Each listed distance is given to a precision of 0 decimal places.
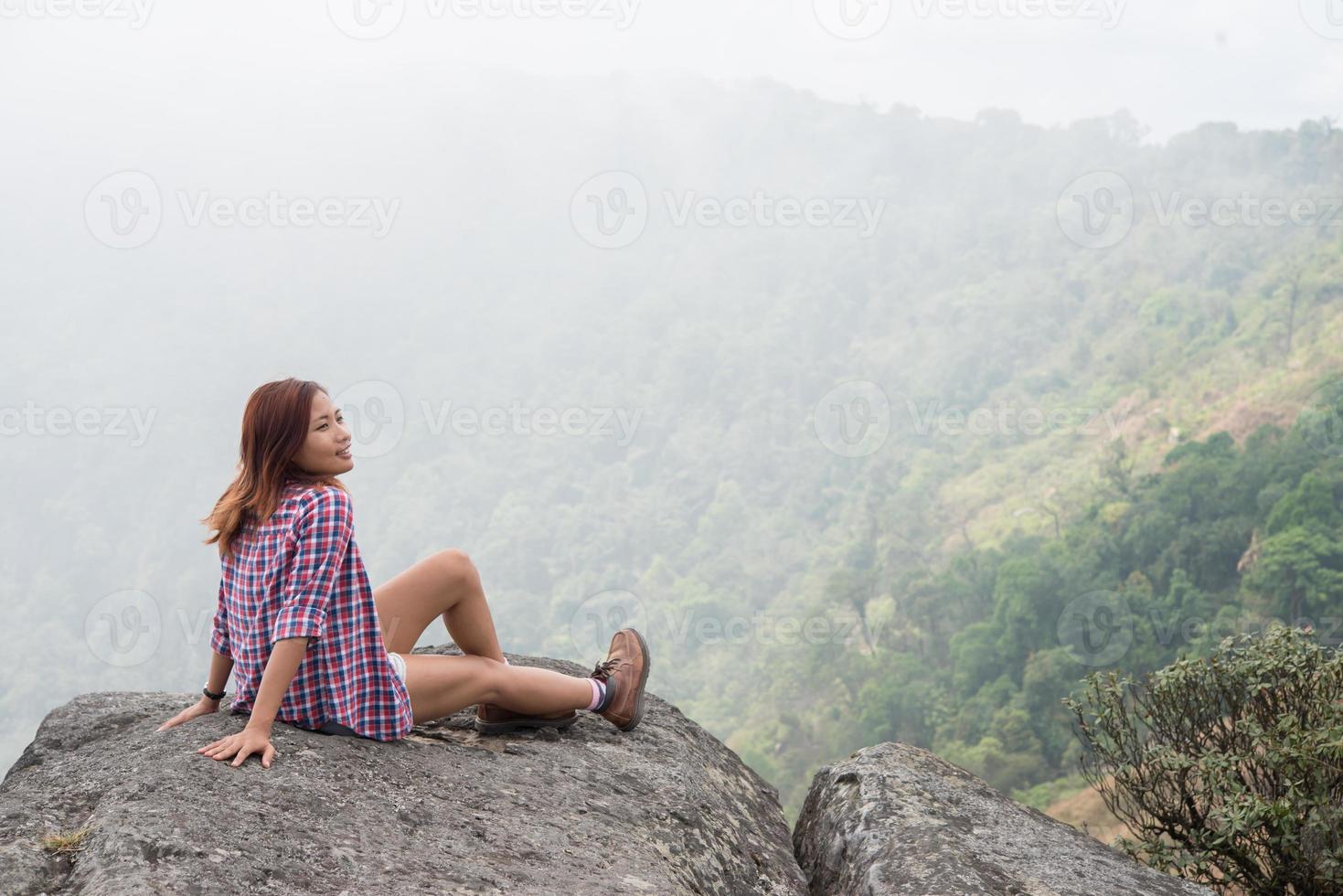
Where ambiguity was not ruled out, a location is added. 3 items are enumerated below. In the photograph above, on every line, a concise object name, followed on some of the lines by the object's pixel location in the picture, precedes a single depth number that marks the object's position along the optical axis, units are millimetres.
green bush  3988
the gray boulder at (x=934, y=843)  3203
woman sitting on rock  2982
